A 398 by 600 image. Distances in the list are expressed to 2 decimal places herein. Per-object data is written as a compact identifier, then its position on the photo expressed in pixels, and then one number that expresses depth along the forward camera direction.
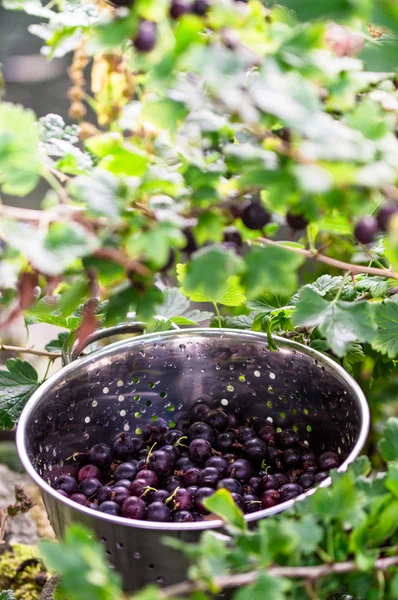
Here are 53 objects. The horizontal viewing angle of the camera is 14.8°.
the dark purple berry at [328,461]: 1.14
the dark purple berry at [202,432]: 1.21
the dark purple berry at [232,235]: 0.94
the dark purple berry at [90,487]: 1.16
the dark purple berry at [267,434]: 1.21
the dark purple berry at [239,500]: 1.11
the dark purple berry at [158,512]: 1.10
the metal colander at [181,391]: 1.15
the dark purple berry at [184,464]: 1.18
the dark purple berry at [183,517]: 1.10
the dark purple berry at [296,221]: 0.94
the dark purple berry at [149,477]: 1.16
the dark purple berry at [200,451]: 1.19
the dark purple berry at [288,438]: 1.21
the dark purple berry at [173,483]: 1.15
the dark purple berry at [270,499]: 1.13
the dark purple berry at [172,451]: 1.19
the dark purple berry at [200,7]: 0.91
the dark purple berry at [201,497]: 1.12
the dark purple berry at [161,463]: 1.18
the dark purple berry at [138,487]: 1.14
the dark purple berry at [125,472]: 1.18
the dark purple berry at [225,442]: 1.21
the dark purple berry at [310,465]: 1.16
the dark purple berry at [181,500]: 1.12
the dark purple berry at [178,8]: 0.91
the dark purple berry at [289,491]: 1.13
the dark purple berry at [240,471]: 1.16
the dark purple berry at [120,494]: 1.14
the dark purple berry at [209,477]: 1.15
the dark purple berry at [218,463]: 1.17
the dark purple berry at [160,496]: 1.13
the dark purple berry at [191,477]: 1.16
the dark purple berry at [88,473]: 1.18
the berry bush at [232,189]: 0.87
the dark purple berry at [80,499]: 1.13
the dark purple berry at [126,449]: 1.21
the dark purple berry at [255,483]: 1.16
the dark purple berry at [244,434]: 1.22
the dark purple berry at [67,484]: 1.16
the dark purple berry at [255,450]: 1.19
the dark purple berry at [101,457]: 1.20
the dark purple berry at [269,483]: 1.15
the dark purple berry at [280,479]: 1.16
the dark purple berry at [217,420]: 1.23
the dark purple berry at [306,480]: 1.15
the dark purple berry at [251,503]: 1.12
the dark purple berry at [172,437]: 1.22
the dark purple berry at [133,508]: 1.11
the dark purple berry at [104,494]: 1.15
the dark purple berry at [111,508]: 1.12
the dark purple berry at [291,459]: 1.19
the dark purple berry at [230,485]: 1.13
